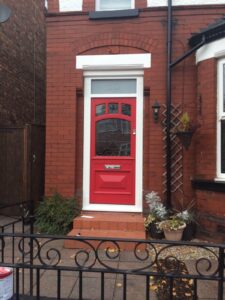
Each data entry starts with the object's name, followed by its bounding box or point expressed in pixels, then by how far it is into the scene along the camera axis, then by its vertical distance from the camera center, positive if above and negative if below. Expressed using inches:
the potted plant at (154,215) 161.5 -42.6
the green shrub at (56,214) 167.6 -43.7
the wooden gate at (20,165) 201.9 -14.5
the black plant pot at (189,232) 161.5 -51.6
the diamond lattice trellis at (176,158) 172.7 -6.3
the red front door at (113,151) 179.3 -2.1
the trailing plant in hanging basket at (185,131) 160.7 +10.8
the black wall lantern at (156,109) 171.6 +25.9
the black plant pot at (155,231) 160.6 -51.4
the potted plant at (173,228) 155.2 -47.5
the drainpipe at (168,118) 171.7 +20.1
